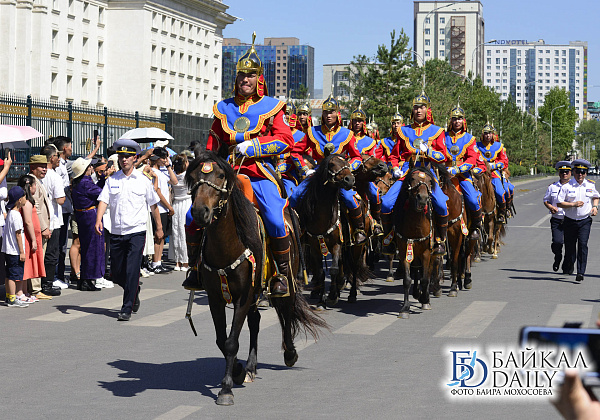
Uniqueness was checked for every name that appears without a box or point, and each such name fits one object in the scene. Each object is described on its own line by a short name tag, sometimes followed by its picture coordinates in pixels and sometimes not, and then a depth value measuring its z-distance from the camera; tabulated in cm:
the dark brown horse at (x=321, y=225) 1255
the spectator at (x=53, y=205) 1417
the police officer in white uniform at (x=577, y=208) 1658
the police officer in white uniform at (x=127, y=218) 1201
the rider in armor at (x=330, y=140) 1404
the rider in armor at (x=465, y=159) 1561
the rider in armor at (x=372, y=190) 1489
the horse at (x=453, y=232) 1419
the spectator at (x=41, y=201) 1368
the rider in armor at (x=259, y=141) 826
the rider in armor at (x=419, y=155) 1308
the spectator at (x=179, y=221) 1792
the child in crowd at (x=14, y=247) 1298
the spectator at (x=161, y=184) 1730
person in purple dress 1474
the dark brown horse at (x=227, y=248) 719
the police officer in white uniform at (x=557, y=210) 1744
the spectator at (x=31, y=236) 1320
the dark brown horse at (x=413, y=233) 1227
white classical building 6950
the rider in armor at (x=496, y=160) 2064
